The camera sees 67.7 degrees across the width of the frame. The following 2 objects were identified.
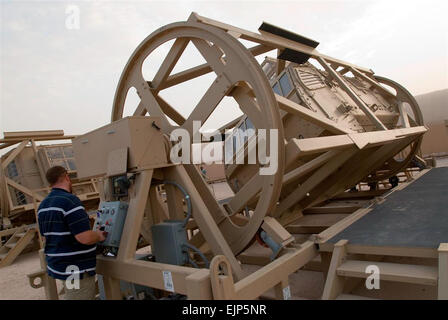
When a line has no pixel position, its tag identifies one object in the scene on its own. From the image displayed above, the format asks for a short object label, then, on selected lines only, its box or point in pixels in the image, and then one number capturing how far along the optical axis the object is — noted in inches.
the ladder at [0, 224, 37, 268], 284.7
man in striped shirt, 99.8
